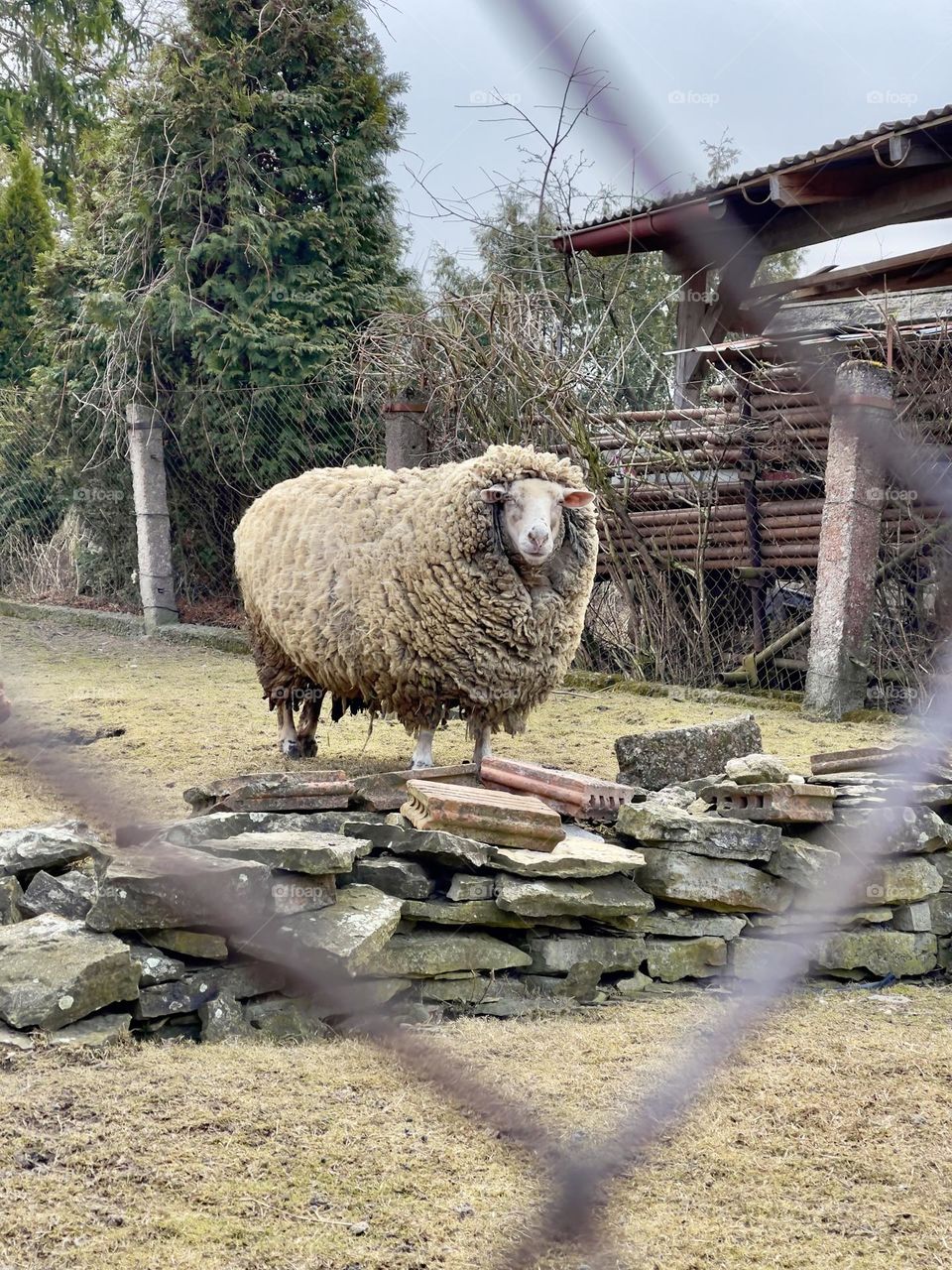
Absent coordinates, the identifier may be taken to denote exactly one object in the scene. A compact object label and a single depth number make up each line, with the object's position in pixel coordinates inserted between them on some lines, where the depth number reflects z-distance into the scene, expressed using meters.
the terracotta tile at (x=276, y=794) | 4.34
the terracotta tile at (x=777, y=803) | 4.64
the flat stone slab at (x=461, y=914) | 4.12
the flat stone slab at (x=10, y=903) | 3.83
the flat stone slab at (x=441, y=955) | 3.99
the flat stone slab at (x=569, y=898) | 4.18
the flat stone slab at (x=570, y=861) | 4.24
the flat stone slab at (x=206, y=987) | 3.60
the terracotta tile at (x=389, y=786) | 4.47
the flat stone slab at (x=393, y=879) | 4.17
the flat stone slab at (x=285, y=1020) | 3.69
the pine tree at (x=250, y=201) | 11.14
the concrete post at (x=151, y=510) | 11.68
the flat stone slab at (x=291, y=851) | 3.88
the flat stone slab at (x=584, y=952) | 4.25
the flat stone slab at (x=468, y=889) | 4.18
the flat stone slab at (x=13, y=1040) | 3.29
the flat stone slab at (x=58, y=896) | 3.85
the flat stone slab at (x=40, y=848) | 4.04
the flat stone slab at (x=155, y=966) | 3.62
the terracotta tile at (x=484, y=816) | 4.25
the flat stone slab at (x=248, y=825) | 4.04
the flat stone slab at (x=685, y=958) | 4.42
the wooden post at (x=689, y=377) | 8.79
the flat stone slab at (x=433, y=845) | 4.20
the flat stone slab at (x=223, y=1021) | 3.60
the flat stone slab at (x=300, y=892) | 3.86
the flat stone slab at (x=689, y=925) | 4.45
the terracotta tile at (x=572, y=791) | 4.68
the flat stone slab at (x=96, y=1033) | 3.37
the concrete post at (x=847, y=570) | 7.57
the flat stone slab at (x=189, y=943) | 3.70
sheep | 5.23
